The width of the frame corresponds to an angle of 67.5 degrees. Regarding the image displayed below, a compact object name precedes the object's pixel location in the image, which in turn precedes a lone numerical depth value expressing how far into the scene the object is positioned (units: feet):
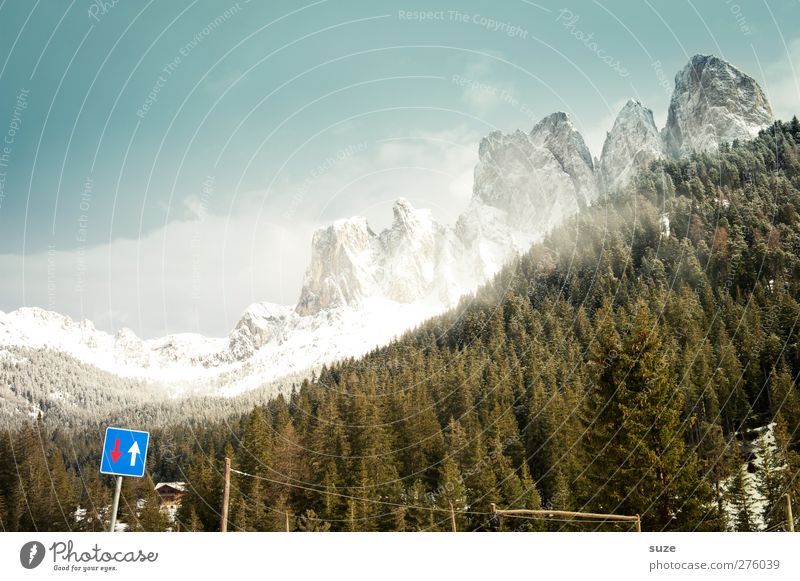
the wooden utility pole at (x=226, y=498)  59.56
